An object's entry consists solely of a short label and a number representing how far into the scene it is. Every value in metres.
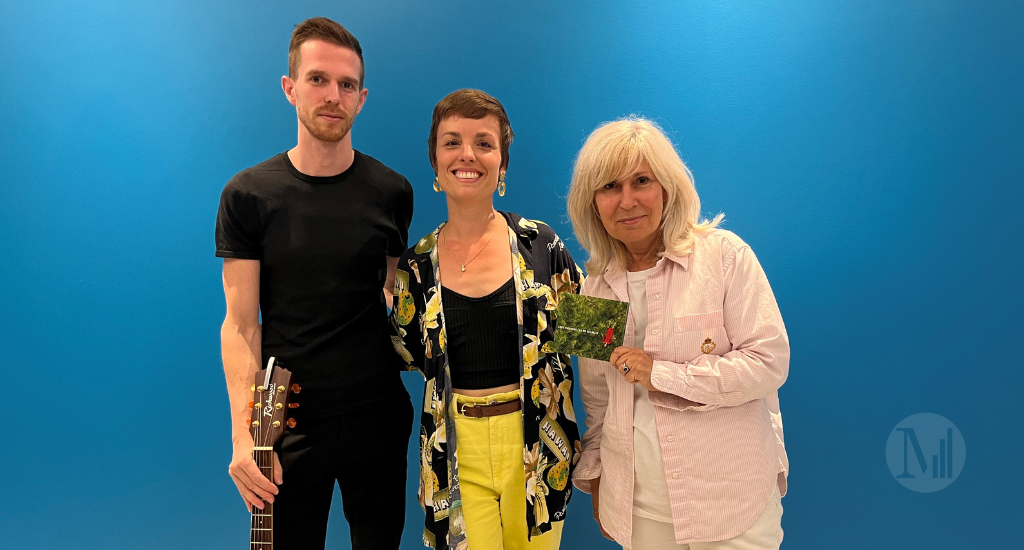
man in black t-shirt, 1.86
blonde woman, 1.48
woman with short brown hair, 1.79
